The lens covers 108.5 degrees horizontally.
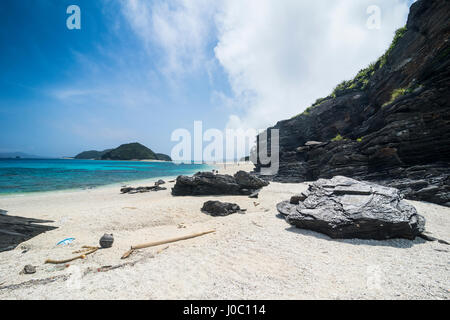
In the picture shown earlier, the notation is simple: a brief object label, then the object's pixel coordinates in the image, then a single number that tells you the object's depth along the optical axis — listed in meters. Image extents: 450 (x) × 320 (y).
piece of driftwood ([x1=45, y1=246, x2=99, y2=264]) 5.24
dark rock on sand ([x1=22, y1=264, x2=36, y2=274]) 4.68
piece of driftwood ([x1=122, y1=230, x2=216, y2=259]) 5.52
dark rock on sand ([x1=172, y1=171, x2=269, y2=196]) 15.64
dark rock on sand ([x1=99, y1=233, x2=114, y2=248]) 6.15
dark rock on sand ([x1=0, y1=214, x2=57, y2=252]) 6.28
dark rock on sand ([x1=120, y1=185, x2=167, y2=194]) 19.77
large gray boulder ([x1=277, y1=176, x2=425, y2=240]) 5.83
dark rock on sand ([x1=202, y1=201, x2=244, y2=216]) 9.97
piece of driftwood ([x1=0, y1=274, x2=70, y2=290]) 3.96
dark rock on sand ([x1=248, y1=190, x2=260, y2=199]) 13.94
